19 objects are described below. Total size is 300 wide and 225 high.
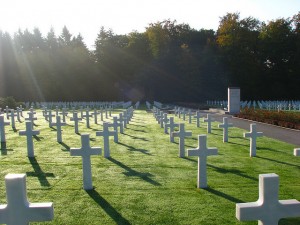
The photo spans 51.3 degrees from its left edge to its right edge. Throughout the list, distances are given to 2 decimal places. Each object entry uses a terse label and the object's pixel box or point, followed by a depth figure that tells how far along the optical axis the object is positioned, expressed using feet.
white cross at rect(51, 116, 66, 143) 35.53
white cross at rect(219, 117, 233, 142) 35.94
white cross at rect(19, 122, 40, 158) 27.20
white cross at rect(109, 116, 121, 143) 35.62
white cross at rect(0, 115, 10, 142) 35.27
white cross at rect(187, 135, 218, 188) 18.56
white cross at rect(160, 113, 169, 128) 47.29
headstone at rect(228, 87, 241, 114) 82.64
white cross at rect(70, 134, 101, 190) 18.19
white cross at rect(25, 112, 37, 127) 47.73
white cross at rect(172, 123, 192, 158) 27.50
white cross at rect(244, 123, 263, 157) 28.04
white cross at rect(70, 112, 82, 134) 42.96
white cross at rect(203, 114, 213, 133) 44.56
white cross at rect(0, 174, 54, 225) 8.84
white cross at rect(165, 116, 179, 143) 36.24
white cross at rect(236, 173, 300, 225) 9.28
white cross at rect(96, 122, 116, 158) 27.40
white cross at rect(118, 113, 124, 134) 44.01
